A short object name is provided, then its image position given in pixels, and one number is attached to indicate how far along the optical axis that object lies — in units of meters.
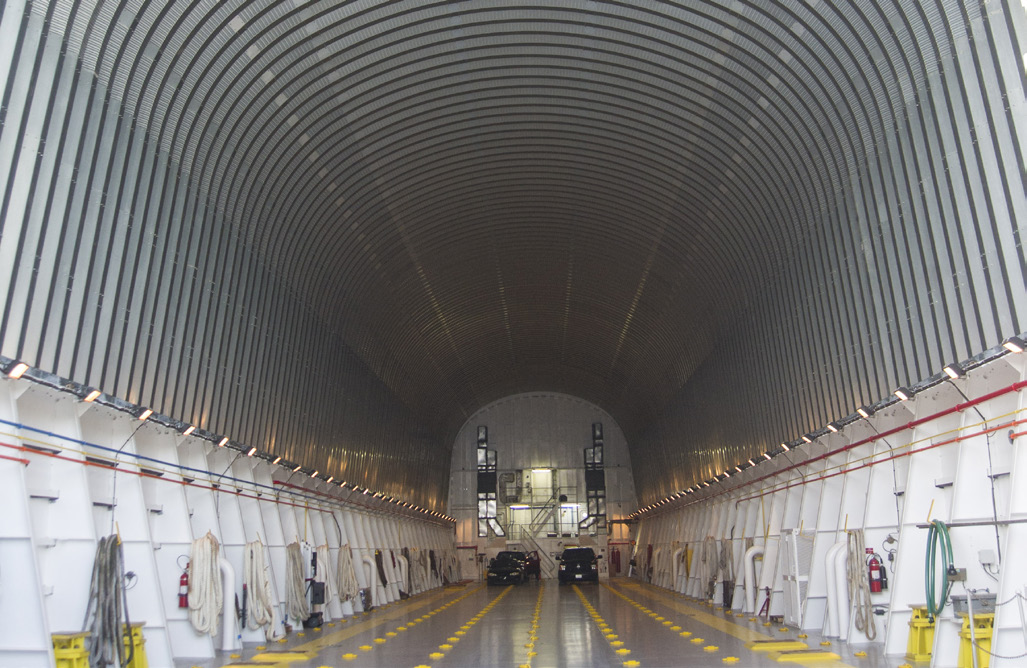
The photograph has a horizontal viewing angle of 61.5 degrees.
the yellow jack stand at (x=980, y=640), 8.67
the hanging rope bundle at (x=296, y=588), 16.44
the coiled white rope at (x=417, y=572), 31.67
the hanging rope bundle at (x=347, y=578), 20.50
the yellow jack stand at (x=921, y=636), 10.34
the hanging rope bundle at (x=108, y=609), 9.55
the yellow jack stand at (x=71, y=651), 8.98
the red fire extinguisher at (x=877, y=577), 12.27
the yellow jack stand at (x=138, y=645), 10.16
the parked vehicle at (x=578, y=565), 38.47
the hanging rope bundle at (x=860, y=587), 12.20
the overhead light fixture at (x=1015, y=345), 8.75
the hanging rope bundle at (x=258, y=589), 14.40
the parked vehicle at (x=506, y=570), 38.44
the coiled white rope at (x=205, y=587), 12.38
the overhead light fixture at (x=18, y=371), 9.01
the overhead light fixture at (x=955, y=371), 10.30
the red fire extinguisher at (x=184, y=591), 12.55
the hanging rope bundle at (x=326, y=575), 18.55
